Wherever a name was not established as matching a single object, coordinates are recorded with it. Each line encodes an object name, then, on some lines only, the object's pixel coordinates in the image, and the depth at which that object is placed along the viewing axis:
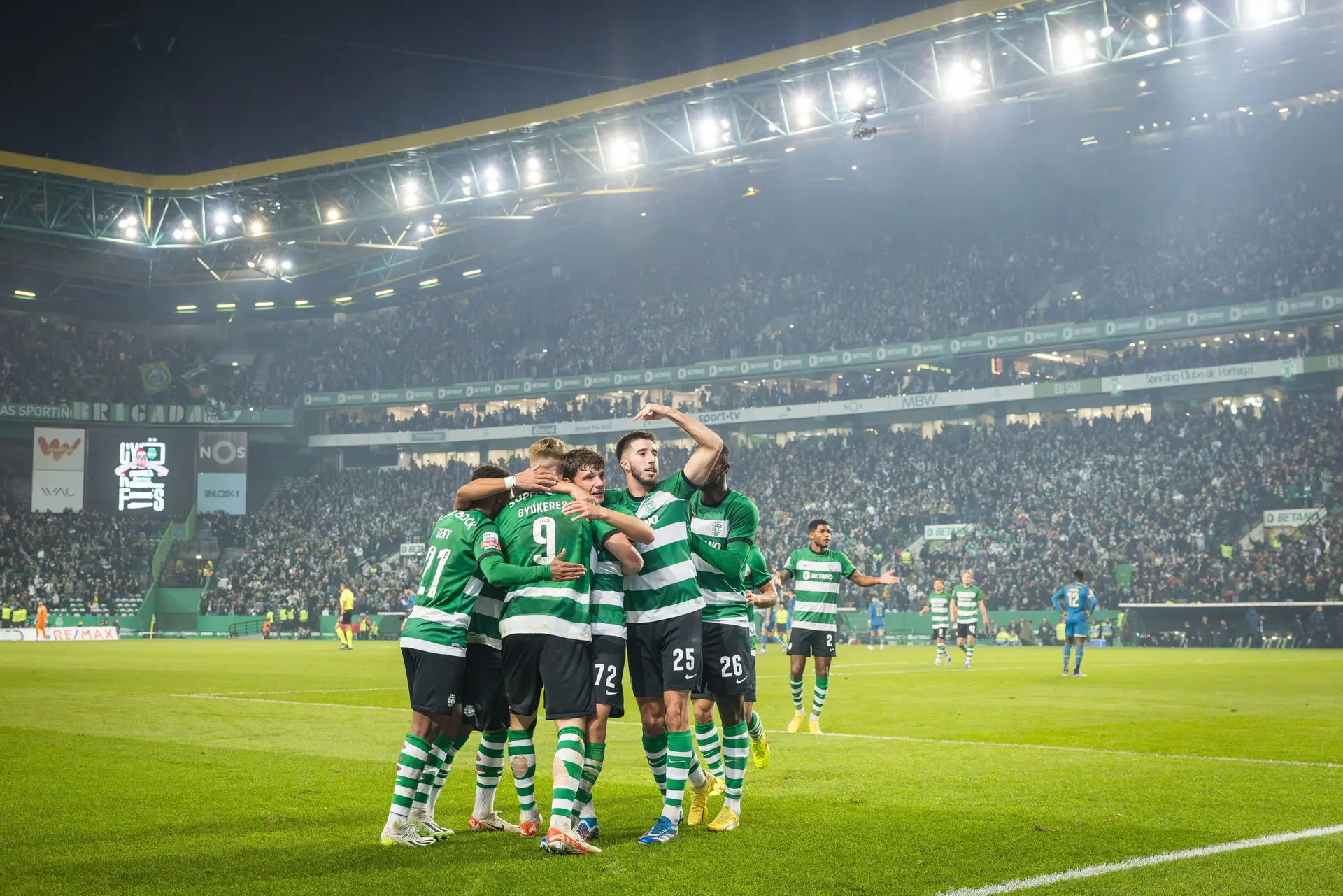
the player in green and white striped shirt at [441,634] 6.88
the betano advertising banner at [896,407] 46.19
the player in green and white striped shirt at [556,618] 6.81
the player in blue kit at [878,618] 37.38
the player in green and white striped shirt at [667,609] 7.25
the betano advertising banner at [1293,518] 39.94
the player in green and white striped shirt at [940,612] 28.83
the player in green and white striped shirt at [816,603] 13.68
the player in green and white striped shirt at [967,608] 28.14
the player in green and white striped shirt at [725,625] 7.72
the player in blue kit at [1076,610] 22.70
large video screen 55.41
